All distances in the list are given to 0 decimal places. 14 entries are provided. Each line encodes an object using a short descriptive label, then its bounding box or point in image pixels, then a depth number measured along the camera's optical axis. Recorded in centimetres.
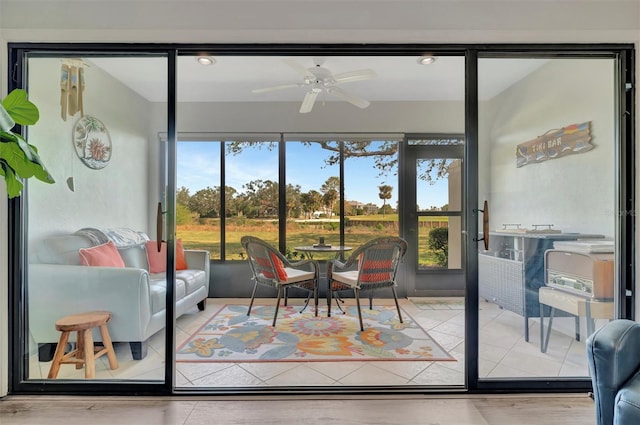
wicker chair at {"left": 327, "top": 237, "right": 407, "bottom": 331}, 322
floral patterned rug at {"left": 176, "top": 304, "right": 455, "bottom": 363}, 262
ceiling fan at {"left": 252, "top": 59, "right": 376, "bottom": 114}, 295
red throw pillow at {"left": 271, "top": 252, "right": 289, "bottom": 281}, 342
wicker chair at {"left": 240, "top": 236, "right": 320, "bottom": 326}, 342
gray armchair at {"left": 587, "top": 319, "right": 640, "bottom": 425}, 128
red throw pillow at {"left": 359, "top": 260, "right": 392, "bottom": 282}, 324
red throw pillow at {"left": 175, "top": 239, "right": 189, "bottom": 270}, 346
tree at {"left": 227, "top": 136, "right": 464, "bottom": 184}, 460
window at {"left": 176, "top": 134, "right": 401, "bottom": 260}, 466
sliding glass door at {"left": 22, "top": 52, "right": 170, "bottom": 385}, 211
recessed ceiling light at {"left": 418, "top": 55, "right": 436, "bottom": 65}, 313
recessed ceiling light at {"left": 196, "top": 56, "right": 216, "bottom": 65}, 321
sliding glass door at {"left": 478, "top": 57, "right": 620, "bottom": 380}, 213
